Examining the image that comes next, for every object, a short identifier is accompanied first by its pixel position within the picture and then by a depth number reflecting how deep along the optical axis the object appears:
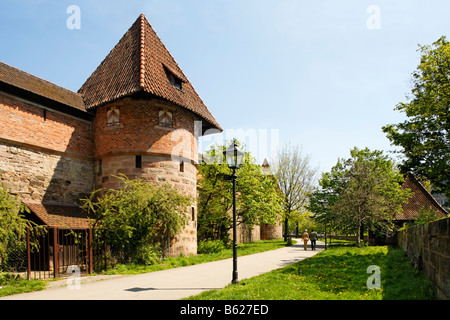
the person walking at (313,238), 24.52
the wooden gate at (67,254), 11.21
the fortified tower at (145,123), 16.72
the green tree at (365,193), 24.48
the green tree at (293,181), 40.06
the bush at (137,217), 13.38
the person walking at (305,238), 24.37
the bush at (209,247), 20.69
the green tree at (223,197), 25.06
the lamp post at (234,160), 9.31
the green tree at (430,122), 18.11
